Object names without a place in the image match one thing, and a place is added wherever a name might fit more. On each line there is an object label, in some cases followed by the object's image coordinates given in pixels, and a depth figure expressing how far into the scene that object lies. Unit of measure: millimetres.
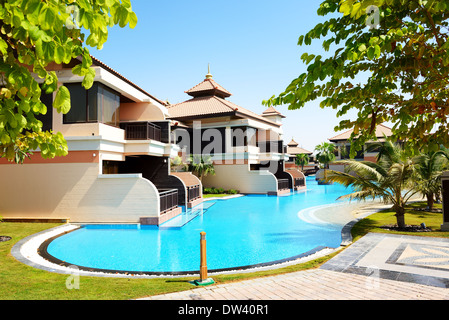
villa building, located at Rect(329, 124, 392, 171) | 53212
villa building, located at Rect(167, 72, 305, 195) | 30453
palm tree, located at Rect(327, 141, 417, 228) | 12297
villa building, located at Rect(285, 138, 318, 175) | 67288
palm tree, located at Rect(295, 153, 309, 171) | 63531
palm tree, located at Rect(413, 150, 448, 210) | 14938
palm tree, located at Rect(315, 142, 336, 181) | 52125
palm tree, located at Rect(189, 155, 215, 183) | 29859
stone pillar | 11508
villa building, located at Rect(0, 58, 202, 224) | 14820
